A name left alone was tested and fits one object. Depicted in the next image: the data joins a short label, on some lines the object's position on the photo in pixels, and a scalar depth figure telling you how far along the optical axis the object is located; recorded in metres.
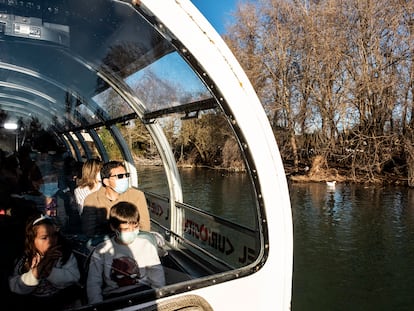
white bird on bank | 18.92
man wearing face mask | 2.87
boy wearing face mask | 1.98
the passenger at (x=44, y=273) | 1.94
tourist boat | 1.76
